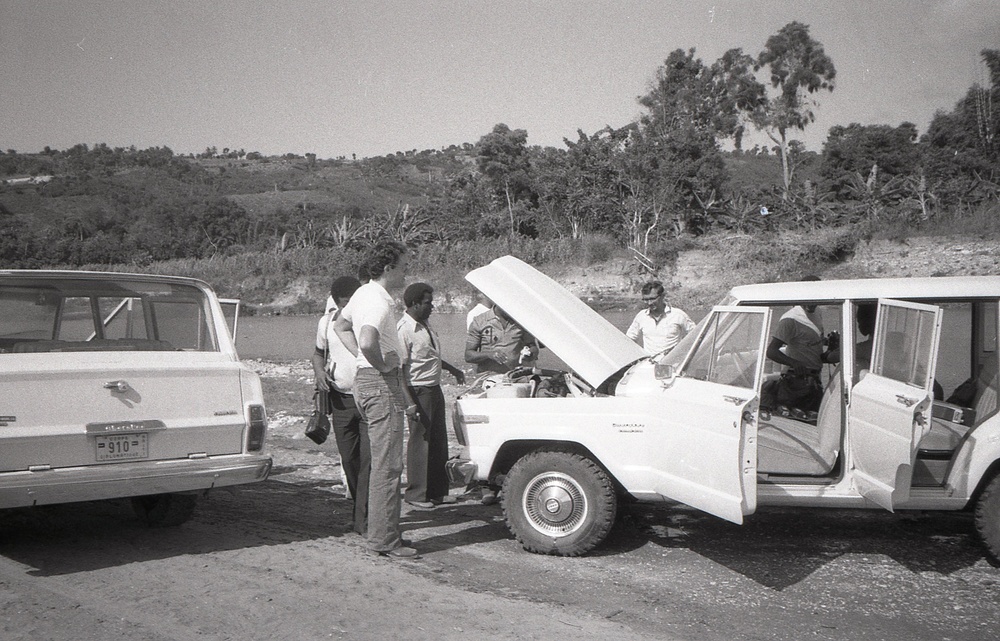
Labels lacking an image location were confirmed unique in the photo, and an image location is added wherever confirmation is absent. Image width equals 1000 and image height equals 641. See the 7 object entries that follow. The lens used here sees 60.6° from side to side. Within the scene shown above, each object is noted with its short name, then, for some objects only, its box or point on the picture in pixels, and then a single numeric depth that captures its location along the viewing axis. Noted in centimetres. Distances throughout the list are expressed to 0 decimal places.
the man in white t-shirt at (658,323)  848
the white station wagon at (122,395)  530
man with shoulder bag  645
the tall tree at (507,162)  4944
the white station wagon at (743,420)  514
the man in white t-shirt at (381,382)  554
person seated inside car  674
